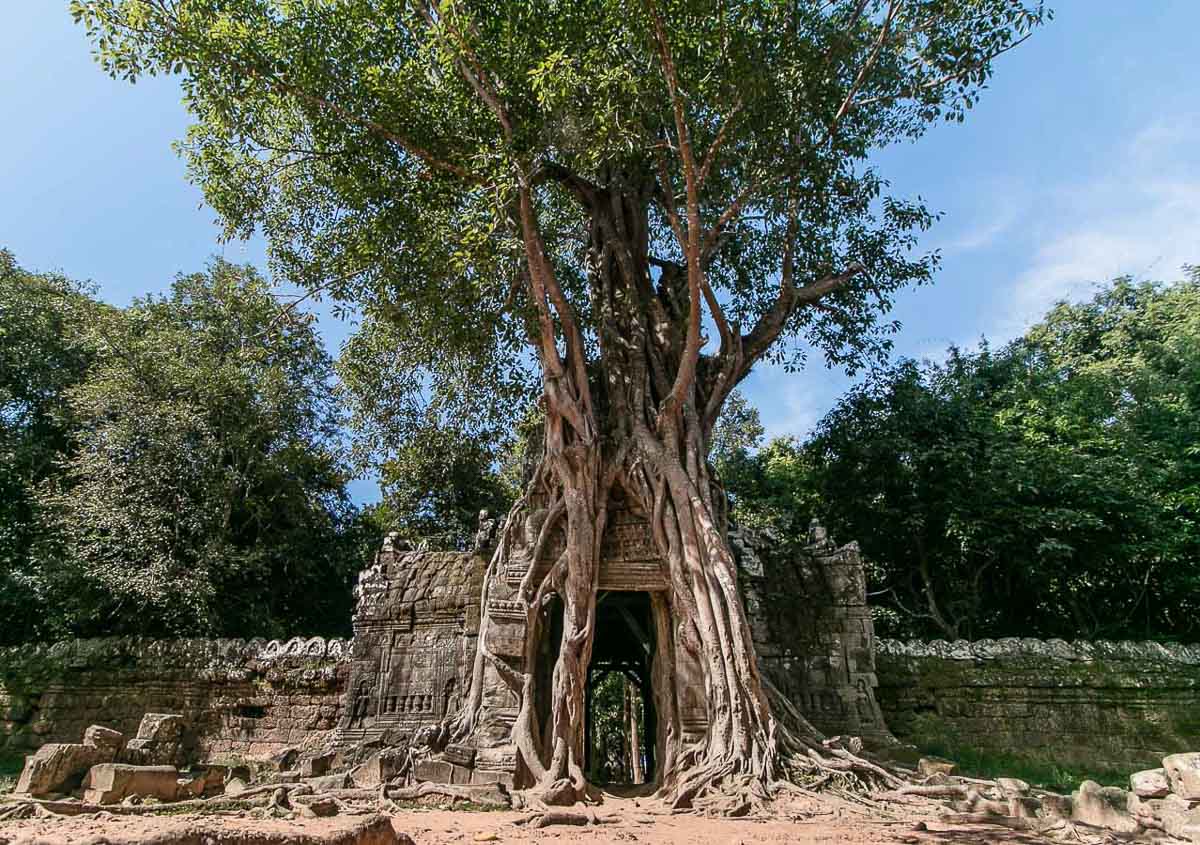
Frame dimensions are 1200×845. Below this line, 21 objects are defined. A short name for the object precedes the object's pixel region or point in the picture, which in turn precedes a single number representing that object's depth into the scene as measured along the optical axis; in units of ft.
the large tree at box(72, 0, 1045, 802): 21.70
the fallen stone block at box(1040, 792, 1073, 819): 15.37
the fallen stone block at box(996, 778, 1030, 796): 16.73
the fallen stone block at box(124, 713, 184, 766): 20.20
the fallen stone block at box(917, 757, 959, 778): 19.16
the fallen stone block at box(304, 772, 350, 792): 19.12
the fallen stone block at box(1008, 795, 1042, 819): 15.42
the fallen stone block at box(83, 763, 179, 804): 15.34
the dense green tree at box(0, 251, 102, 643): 37.19
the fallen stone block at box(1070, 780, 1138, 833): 14.49
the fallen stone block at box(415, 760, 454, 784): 19.97
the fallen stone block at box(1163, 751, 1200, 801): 14.49
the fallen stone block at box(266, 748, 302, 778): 24.38
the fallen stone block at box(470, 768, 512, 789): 19.66
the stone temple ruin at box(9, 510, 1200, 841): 21.68
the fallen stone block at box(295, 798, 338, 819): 15.42
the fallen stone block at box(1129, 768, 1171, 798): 15.24
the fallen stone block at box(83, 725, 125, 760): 18.35
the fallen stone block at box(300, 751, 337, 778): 22.16
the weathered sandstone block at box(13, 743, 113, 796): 16.20
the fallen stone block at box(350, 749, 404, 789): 19.67
